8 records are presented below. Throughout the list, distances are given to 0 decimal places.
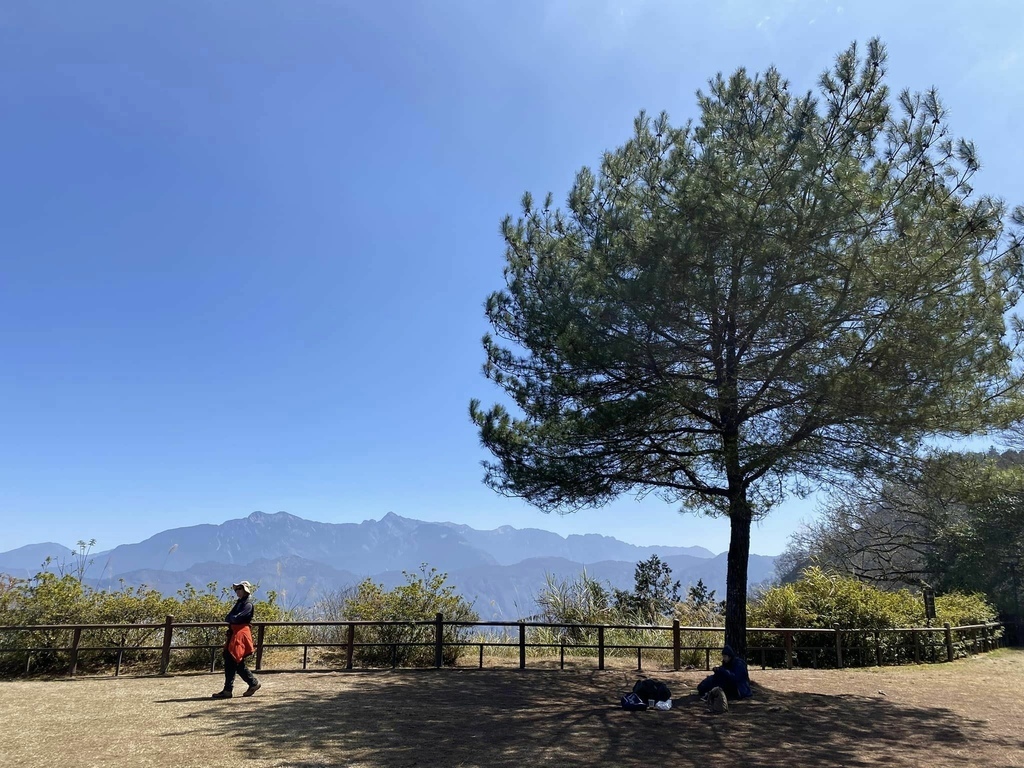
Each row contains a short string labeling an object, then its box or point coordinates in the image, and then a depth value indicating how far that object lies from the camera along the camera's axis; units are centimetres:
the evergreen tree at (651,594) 1574
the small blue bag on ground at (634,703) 770
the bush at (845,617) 1278
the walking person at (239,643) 810
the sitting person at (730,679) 818
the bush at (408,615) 1162
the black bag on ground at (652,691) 788
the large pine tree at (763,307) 721
